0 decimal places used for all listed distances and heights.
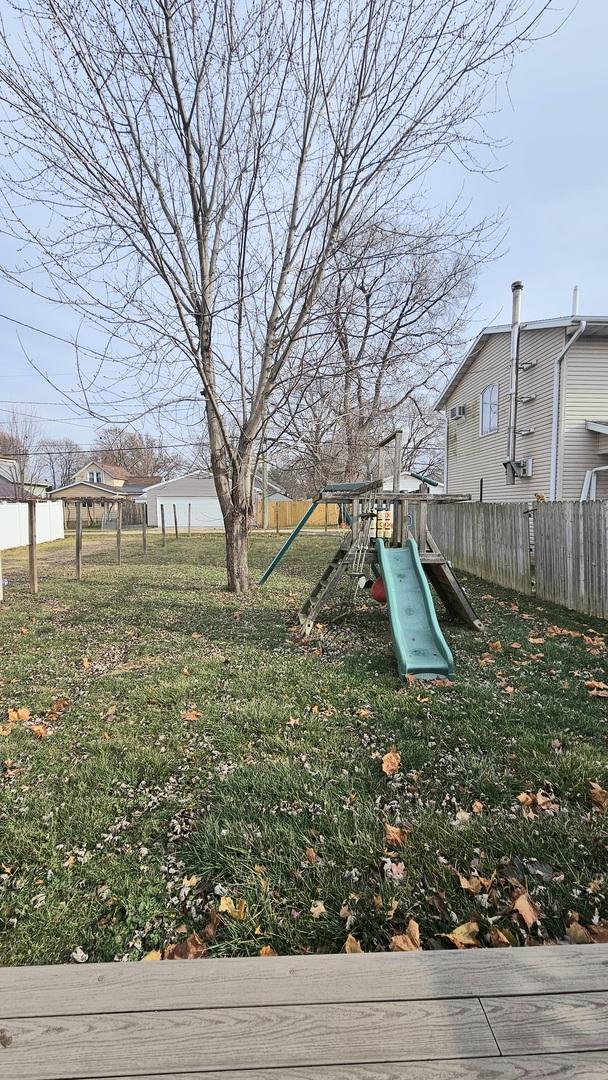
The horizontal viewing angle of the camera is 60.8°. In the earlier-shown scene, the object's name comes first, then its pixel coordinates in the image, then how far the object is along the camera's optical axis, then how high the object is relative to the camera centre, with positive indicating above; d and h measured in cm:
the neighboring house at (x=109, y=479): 5202 +467
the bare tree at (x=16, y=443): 4775 +783
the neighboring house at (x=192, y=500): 3741 +165
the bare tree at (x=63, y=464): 5991 +722
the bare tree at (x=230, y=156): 526 +419
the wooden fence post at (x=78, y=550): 1049 -54
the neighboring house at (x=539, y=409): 1137 +262
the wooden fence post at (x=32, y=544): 877 -33
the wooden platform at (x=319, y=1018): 117 -123
